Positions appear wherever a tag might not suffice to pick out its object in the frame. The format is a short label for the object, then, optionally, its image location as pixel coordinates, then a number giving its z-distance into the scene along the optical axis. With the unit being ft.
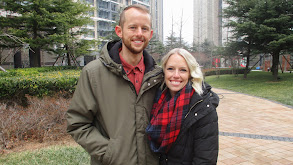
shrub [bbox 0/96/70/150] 13.74
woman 5.21
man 5.12
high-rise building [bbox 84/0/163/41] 140.87
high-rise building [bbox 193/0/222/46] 149.01
